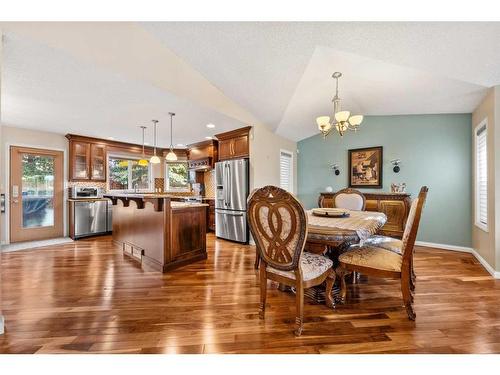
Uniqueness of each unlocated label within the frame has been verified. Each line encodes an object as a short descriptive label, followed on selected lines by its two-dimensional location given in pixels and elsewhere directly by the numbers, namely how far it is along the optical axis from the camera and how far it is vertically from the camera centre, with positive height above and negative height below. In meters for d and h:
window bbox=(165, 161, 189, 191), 6.78 +0.33
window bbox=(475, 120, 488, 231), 3.23 +0.15
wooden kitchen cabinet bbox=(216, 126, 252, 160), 4.52 +0.90
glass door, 4.45 -0.12
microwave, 4.99 -0.10
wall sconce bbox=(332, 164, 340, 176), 5.24 +0.40
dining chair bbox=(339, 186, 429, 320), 1.84 -0.64
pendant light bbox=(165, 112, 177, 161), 4.09 +0.56
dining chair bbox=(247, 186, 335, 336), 1.64 -0.43
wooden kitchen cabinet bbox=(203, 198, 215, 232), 5.56 -0.67
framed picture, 4.72 +0.40
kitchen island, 3.04 -0.65
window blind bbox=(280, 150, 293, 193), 5.41 +0.41
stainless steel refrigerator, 4.44 -0.25
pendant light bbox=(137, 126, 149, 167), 4.75 +0.52
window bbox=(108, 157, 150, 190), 5.92 +0.34
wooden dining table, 1.86 -0.38
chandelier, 2.62 +0.78
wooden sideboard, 4.12 -0.40
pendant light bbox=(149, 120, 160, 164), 4.27 +0.52
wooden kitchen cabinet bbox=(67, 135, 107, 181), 5.09 +0.64
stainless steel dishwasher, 4.88 -0.68
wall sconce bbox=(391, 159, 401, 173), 4.52 +0.42
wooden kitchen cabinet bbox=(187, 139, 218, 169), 5.61 +0.84
